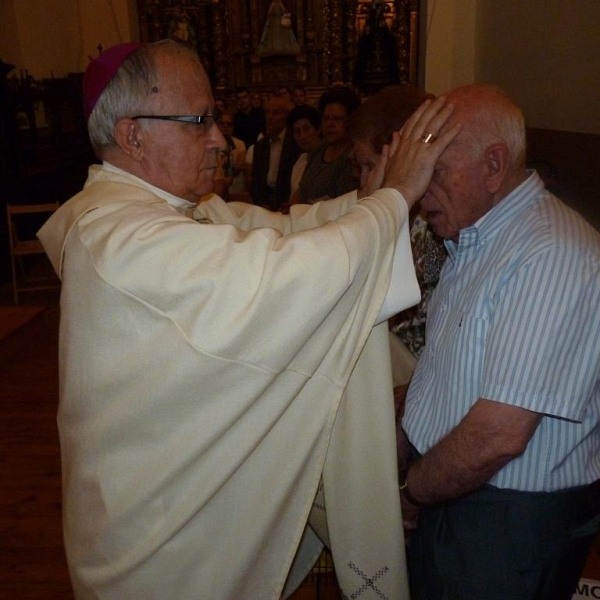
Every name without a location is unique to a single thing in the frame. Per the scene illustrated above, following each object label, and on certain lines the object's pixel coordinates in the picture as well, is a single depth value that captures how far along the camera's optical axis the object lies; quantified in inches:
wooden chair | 258.8
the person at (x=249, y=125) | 345.7
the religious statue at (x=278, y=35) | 416.2
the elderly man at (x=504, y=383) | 51.6
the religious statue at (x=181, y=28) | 405.7
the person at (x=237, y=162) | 264.5
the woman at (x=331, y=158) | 155.0
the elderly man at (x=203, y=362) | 51.9
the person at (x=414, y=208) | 82.7
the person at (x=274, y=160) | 216.1
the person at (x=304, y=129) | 205.4
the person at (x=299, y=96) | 353.7
